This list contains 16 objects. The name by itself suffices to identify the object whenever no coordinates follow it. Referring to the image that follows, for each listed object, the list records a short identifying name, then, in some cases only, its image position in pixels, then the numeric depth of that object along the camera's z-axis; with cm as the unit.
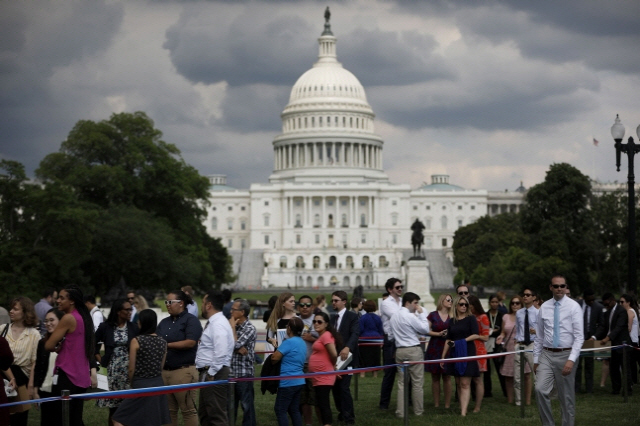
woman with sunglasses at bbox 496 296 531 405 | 1667
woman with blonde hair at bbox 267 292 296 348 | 1427
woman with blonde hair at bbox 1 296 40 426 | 1205
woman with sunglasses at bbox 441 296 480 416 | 1529
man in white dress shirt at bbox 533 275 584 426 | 1277
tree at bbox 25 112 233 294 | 5294
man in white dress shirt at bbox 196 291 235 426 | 1248
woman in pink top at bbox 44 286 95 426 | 1159
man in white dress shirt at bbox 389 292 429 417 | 1523
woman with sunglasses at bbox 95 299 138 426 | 1241
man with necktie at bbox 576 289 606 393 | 1834
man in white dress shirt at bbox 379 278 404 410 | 1598
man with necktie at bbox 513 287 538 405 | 1627
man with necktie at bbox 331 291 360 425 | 1458
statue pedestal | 5247
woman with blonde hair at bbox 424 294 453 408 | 1568
